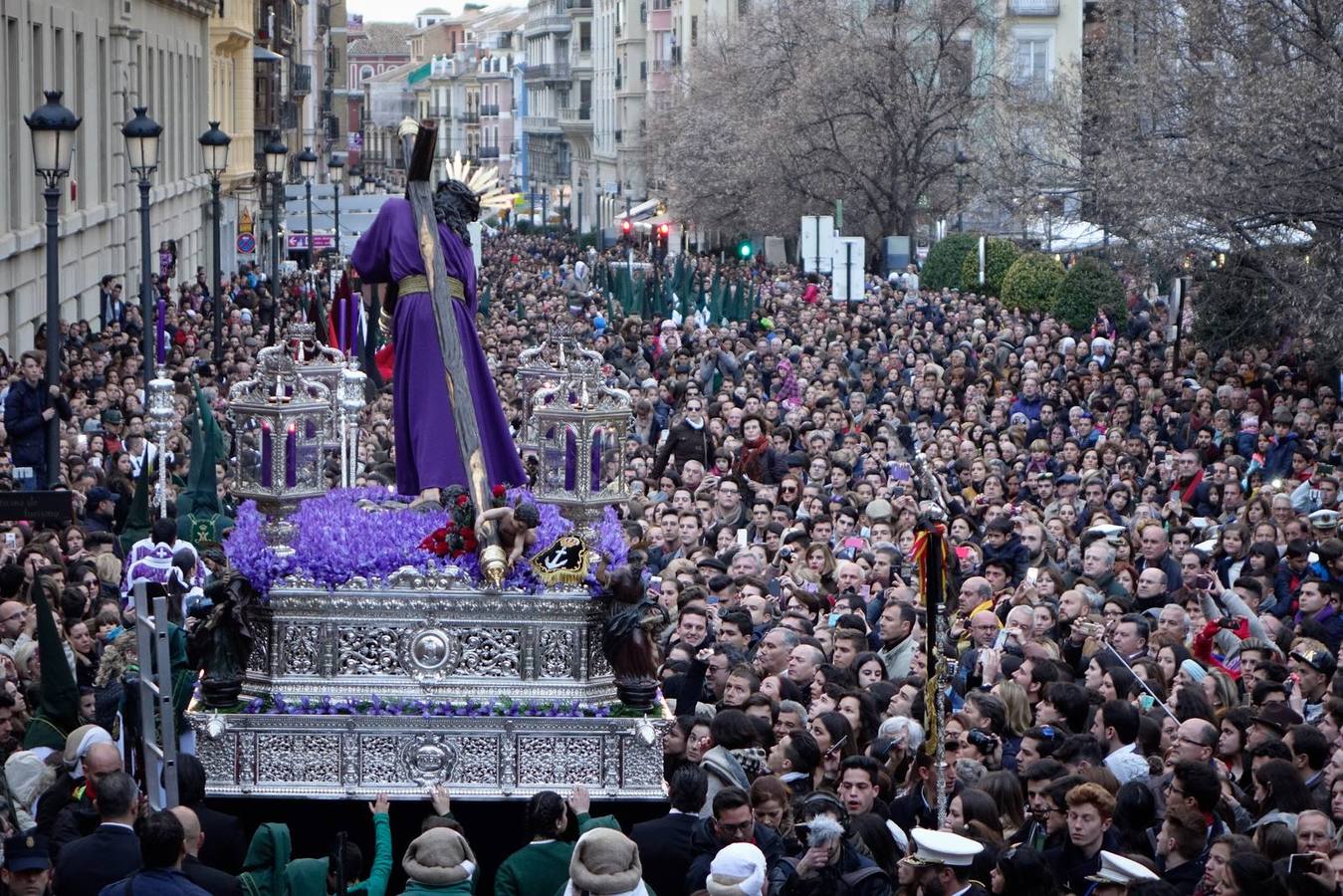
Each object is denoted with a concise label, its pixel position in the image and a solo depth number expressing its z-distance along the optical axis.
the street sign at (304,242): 49.59
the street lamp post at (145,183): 25.02
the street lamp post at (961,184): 46.95
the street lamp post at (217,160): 31.11
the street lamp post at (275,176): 38.22
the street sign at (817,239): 41.66
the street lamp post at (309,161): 45.58
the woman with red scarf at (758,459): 23.09
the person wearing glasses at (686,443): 24.11
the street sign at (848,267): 40.69
